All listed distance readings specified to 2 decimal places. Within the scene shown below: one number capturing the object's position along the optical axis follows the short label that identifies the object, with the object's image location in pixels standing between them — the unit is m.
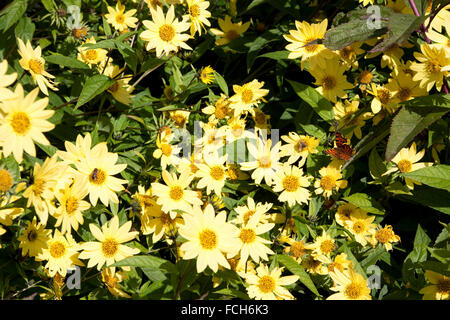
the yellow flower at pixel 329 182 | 1.15
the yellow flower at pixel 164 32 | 1.16
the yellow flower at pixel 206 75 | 1.22
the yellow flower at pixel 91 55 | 1.20
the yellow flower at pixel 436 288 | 1.05
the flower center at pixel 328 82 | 1.21
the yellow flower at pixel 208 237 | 1.02
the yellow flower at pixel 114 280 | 1.07
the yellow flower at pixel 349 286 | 1.06
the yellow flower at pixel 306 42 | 1.17
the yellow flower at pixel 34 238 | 1.08
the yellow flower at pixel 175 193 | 1.09
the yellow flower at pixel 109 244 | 1.07
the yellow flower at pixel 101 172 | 1.07
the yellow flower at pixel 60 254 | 1.09
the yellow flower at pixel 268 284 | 1.07
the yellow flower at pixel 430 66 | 1.11
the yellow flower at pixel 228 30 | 1.29
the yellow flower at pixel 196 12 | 1.20
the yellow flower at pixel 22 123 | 0.97
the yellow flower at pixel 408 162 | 1.16
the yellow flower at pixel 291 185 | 1.14
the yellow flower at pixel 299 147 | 1.18
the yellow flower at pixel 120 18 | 1.24
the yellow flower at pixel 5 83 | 0.97
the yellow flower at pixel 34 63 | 1.10
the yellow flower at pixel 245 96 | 1.18
